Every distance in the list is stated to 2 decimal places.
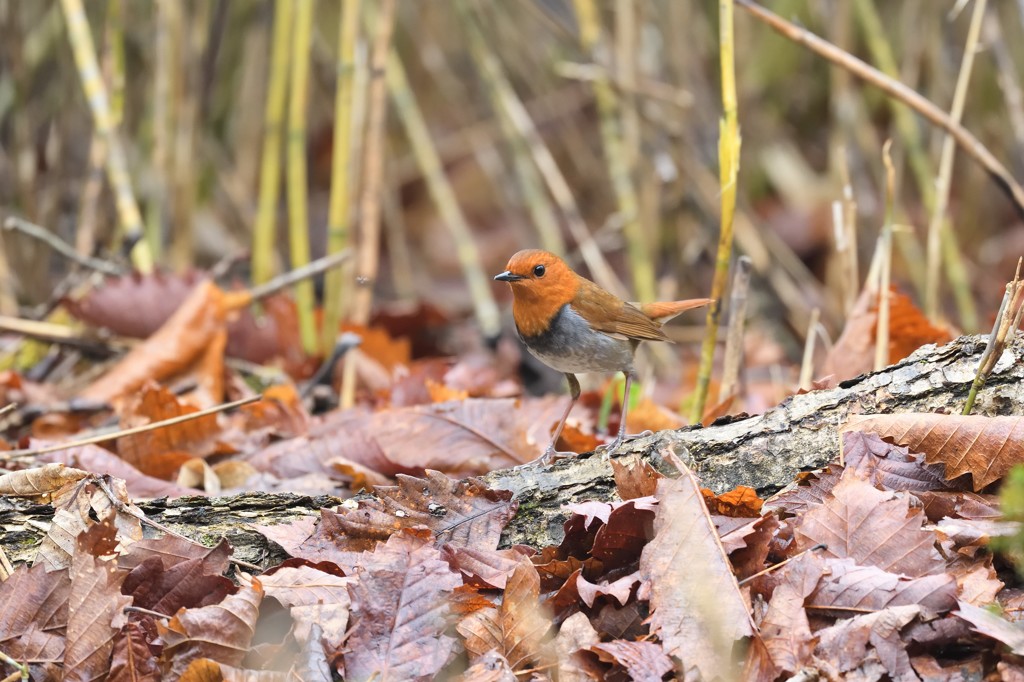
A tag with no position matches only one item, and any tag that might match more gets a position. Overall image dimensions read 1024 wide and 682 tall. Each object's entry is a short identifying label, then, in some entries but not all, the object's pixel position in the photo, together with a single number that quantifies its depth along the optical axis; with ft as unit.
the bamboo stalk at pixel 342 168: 26.48
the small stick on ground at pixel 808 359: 21.12
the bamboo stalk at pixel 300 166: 27.76
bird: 21.81
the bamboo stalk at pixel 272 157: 29.14
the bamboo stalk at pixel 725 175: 18.15
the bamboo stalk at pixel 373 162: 27.14
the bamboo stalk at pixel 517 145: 32.63
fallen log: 14.61
